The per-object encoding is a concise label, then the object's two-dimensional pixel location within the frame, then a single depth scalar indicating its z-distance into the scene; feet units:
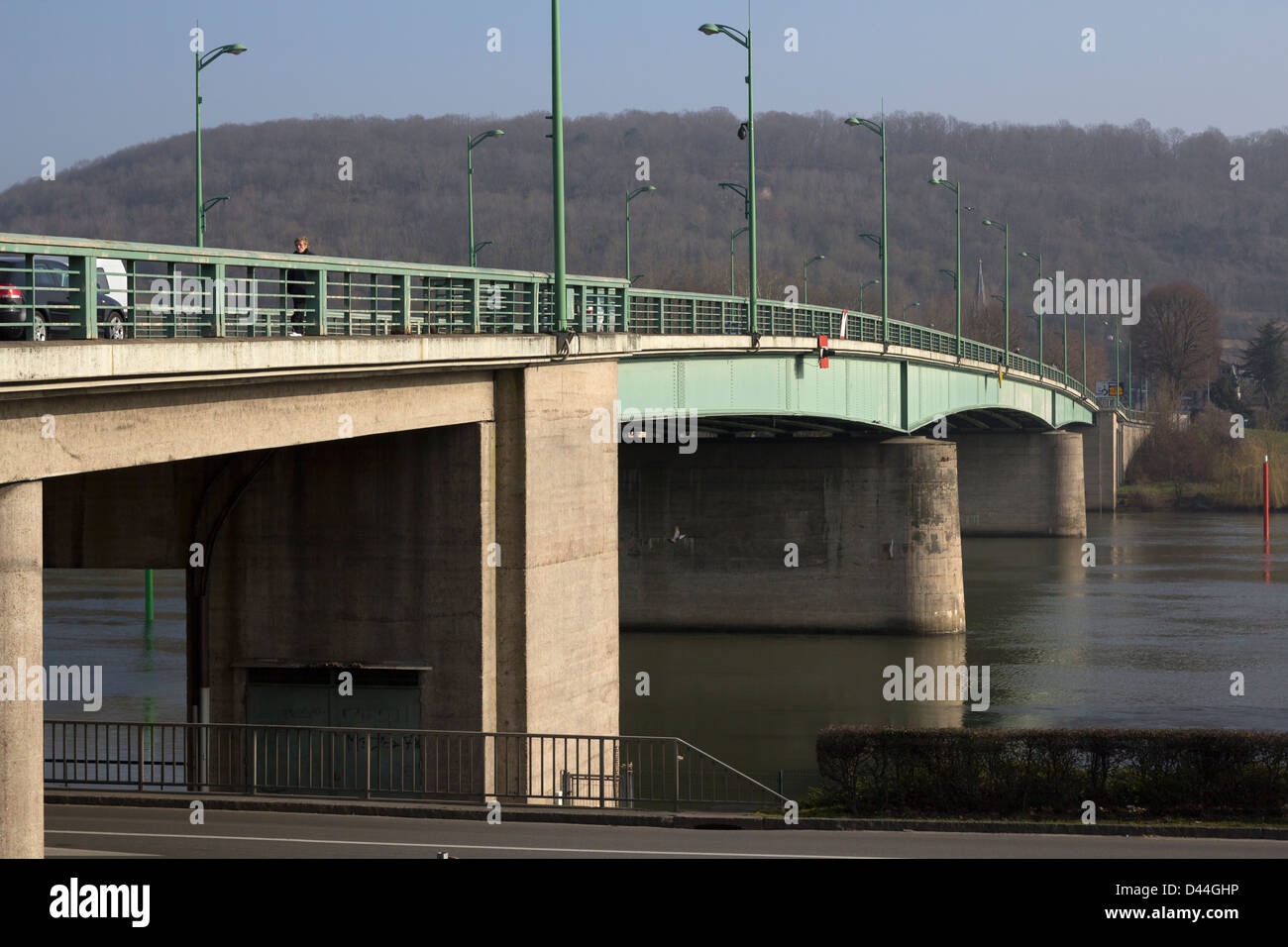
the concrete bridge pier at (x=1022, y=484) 281.74
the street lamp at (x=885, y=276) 163.73
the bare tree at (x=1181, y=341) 571.69
